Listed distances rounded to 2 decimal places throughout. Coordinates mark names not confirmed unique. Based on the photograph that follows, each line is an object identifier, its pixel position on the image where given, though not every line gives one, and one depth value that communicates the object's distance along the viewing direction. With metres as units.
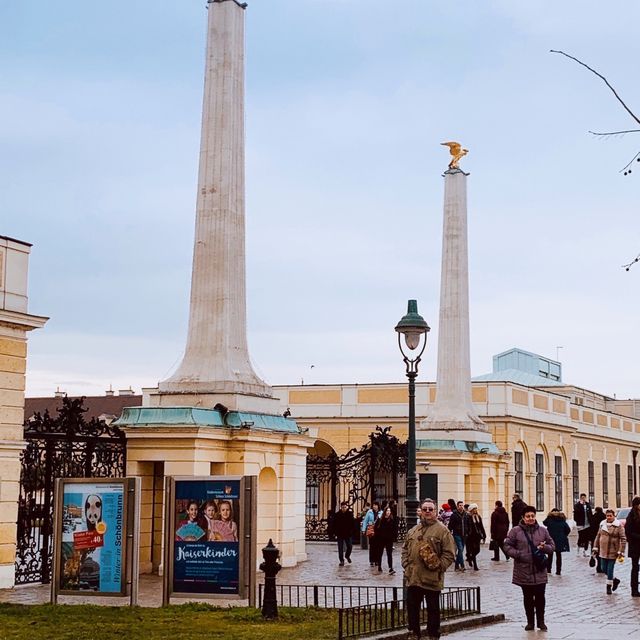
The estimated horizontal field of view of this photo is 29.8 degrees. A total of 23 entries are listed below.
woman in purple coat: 15.19
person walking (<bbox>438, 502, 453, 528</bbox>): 28.51
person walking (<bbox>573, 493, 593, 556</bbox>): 33.22
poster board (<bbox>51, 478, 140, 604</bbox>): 16.00
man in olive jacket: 13.45
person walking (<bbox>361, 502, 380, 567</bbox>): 26.64
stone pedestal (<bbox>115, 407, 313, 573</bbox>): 22.97
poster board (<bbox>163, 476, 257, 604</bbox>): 15.55
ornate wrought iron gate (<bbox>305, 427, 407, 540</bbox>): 37.25
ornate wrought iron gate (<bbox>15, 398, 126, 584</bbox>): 21.25
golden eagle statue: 39.22
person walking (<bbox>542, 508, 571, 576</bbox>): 26.92
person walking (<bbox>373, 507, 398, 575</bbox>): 26.36
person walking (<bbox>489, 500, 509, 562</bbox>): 28.78
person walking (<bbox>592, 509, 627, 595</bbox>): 21.55
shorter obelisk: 38.22
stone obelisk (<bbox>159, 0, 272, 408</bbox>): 24.38
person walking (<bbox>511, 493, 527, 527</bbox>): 30.36
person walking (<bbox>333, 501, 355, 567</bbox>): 28.05
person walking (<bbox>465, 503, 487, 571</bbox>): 27.41
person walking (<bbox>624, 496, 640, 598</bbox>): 20.53
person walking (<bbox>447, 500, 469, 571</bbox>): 27.20
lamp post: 19.24
